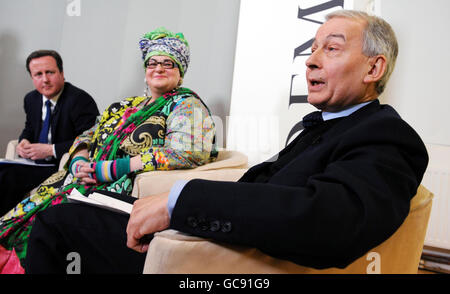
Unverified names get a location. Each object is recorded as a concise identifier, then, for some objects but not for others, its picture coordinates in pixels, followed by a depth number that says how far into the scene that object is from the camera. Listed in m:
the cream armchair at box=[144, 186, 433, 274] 0.77
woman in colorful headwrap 1.70
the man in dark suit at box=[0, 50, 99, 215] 2.58
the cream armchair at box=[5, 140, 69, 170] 2.76
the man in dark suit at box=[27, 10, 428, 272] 0.69
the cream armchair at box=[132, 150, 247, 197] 1.56
